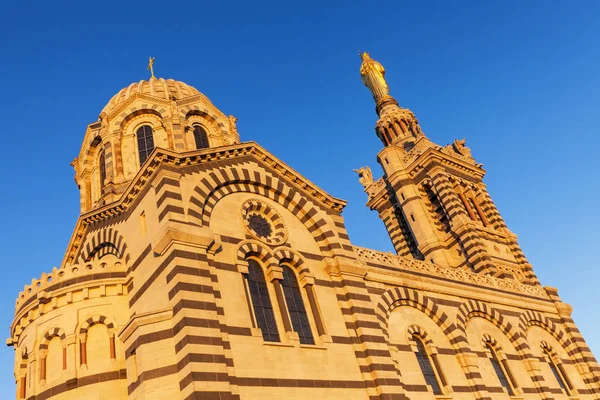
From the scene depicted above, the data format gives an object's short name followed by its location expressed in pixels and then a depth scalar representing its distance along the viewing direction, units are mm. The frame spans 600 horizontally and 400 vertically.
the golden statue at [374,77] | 49000
